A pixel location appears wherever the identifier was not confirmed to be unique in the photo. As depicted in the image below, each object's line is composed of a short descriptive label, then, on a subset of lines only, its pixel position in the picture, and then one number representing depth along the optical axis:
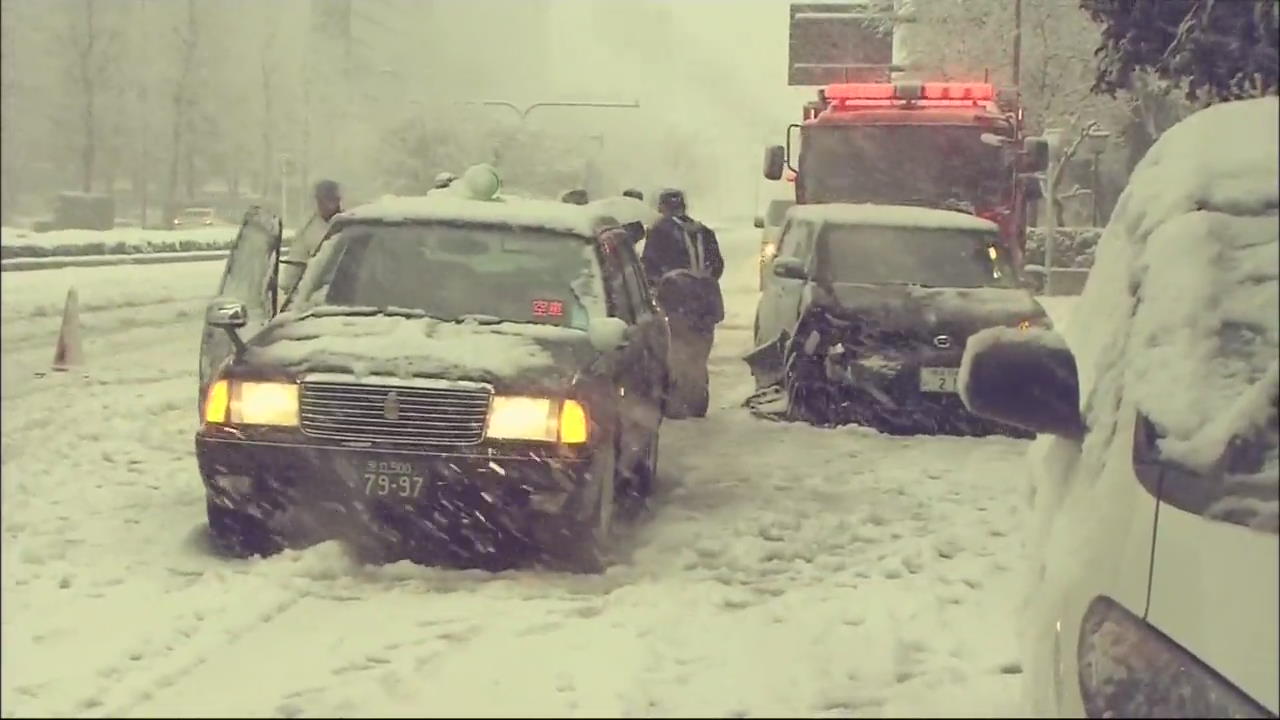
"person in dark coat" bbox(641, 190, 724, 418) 21.19
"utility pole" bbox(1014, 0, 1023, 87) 16.37
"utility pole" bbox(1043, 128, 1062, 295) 17.27
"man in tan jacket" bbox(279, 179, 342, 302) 15.38
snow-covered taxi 11.31
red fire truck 28.73
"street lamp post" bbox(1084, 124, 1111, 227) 20.01
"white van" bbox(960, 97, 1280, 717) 4.74
